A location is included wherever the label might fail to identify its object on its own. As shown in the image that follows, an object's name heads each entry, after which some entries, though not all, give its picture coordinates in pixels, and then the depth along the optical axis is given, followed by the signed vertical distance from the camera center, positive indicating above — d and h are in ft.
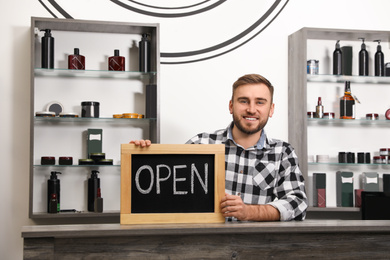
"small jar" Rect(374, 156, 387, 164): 13.00 -0.53
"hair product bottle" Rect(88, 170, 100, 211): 11.72 -1.19
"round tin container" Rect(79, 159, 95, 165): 11.61 -0.54
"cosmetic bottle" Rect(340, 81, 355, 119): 12.92 +0.87
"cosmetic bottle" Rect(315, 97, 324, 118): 12.73 +0.71
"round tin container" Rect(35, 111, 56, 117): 11.42 +0.52
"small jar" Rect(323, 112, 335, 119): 12.80 +0.58
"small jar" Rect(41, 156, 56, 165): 11.50 -0.51
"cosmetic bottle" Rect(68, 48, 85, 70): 11.61 +1.74
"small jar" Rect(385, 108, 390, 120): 13.20 +0.63
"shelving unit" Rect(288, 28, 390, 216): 12.54 +0.95
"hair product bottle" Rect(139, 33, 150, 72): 11.92 +1.93
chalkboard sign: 6.20 -0.57
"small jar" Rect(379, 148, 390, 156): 13.11 -0.33
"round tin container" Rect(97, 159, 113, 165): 11.68 -0.56
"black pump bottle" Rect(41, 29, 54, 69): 11.50 +1.97
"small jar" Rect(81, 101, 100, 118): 11.71 +0.65
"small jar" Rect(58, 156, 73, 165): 11.59 -0.51
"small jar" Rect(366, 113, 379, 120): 13.09 +0.57
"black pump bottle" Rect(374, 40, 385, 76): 13.19 +1.97
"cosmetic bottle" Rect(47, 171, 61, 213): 11.40 -1.14
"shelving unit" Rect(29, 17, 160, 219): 11.71 +0.90
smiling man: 7.98 -0.28
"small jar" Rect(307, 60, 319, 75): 12.74 +1.77
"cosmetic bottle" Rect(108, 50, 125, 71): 11.89 +1.76
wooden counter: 5.55 -1.17
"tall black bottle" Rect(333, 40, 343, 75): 13.01 +2.02
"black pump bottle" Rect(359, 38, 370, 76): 13.15 +1.97
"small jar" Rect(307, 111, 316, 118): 12.73 +0.60
